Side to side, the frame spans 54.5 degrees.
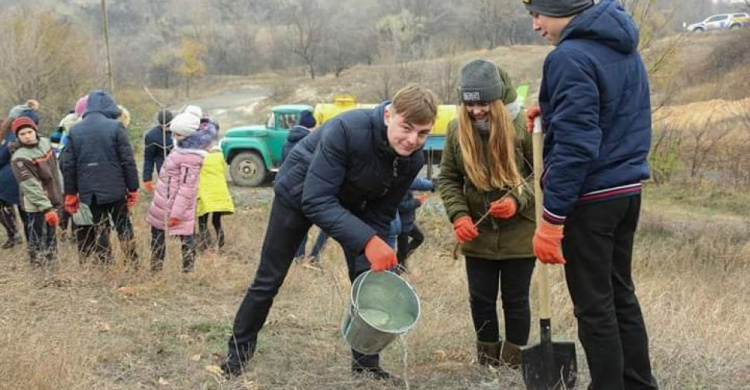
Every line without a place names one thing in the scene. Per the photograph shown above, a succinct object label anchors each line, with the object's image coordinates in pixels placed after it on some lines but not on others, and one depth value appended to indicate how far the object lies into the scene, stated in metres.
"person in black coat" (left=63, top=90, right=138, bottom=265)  5.84
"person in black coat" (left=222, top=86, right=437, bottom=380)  3.16
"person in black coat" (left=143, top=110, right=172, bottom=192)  7.50
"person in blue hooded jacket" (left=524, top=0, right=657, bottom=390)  2.68
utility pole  20.81
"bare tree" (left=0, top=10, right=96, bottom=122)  24.17
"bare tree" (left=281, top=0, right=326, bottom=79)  53.03
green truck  15.70
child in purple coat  6.07
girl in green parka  3.52
